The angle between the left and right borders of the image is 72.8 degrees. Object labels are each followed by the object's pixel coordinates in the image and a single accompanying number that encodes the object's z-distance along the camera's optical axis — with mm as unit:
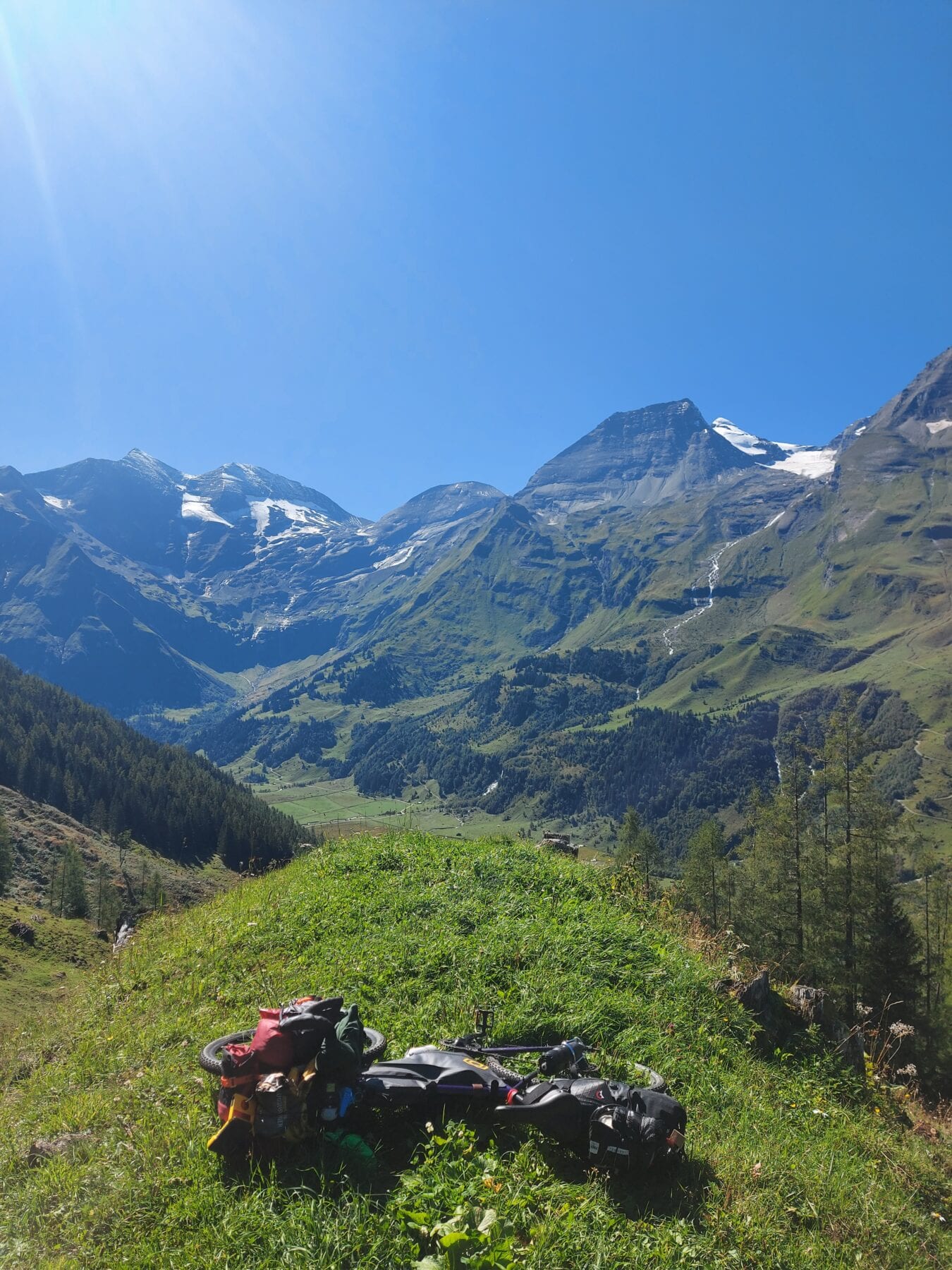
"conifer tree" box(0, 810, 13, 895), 78625
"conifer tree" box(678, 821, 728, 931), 54344
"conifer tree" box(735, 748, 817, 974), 33594
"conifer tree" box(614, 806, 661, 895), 60969
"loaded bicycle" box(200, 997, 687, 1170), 5750
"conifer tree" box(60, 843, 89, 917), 79000
